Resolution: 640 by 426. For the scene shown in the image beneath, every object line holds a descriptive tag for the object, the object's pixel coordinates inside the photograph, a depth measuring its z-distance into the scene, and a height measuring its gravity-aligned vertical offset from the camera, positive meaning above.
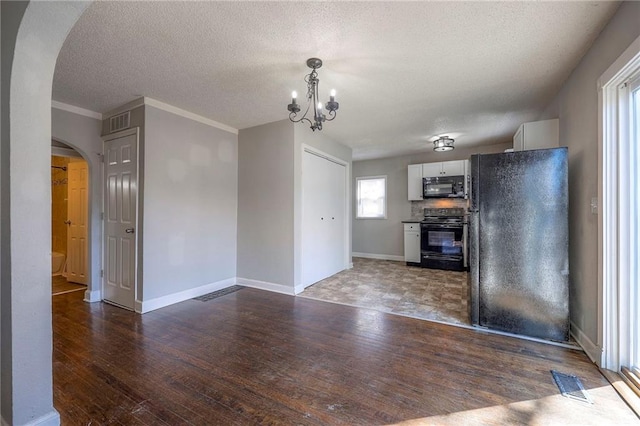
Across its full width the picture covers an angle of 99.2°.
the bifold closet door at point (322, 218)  4.26 -0.10
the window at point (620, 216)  1.83 -0.04
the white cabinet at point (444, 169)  5.60 +0.91
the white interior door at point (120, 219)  3.32 -0.08
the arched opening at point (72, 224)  4.33 -0.20
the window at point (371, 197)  6.80 +0.37
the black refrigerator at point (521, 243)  2.43 -0.29
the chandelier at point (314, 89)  2.22 +1.20
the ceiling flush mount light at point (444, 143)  4.91 +1.24
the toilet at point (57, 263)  5.03 -0.93
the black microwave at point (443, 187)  5.60 +0.52
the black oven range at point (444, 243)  5.34 -0.64
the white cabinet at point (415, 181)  6.06 +0.68
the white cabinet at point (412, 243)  5.84 -0.68
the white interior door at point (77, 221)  4.40 -0.13
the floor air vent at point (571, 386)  1.71 -1.16
